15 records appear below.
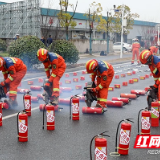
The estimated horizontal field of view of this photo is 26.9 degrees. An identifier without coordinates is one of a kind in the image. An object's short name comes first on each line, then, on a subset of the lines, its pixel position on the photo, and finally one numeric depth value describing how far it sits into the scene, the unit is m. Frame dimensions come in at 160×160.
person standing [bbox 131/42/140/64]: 25.28
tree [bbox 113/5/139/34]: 44.47
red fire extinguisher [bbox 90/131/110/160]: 5.05
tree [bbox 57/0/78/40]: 31.67
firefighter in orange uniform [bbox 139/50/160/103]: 8.91
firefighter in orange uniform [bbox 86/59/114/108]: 9.16
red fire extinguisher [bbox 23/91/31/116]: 9.00
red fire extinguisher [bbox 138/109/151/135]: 7.12
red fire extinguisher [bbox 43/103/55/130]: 7.58
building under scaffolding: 35.75
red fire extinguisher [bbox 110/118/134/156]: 6.01
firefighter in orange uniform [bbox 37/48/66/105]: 9.88
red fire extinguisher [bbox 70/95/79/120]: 8.52
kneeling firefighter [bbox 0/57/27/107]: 9.83
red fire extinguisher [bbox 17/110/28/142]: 6.79
